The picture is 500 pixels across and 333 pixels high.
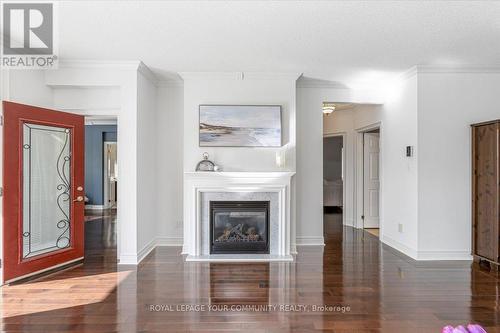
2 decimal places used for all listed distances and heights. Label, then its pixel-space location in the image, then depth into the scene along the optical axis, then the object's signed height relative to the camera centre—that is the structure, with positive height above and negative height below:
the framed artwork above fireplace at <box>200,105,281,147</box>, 4.78 +0.65
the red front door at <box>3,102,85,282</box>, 3.54 -0.24
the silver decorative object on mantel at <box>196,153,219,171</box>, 4.73 +0.05
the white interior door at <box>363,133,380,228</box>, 6.69 -0.34
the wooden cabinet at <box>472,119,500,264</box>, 4.00 -0.29
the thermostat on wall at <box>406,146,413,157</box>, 4.66 +0.25
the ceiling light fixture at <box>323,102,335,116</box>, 6.25 +1.17
